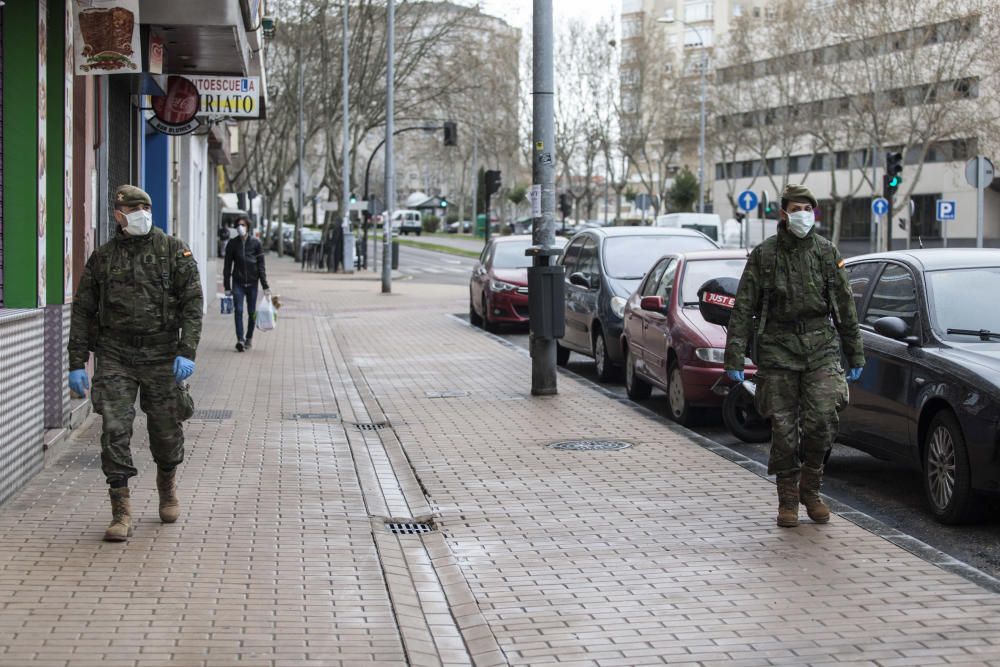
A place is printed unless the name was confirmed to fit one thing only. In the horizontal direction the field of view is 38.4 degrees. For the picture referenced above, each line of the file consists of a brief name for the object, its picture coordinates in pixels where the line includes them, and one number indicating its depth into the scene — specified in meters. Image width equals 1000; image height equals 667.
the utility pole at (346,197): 45.97
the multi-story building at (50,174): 8.70
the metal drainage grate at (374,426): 12.18
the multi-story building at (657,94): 79.56
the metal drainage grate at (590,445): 10.78
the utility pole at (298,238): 60.84
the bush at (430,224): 122.94
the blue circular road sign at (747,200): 42.78
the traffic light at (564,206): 56.41
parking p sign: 39.09
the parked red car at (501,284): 23.30
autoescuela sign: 19.75
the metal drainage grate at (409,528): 7.96
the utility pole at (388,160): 36.44
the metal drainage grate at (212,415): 12.27
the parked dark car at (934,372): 7.80
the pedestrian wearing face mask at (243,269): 19.23
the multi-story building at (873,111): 52.66
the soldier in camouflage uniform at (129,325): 7.23
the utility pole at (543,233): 13.69
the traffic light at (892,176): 29.89
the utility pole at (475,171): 97.62
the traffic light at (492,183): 33.41
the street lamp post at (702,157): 68.50
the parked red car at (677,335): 12.12
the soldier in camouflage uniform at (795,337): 7.73
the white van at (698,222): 56.50
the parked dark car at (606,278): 15.85
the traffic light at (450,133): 45.94
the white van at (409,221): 116.50
